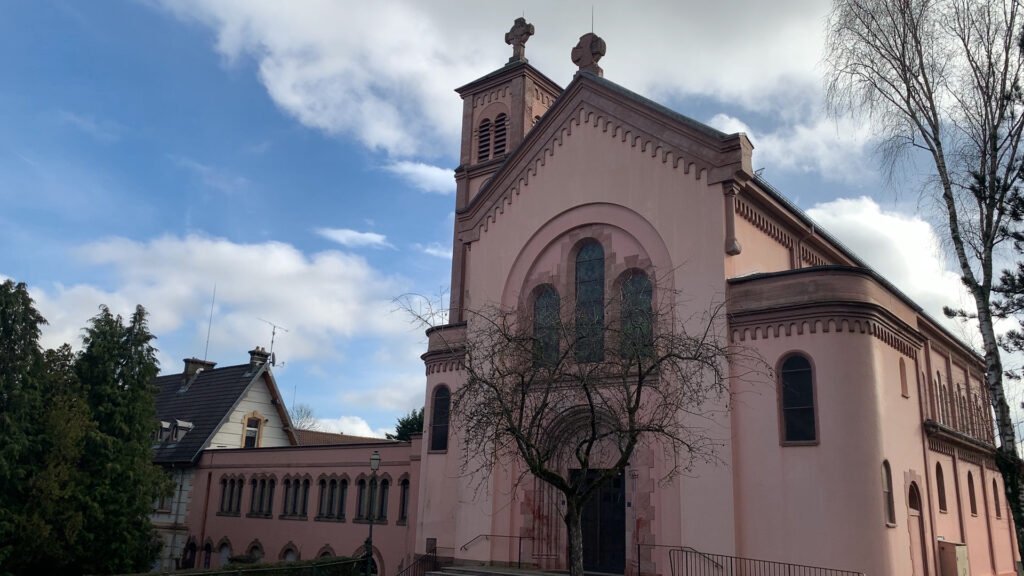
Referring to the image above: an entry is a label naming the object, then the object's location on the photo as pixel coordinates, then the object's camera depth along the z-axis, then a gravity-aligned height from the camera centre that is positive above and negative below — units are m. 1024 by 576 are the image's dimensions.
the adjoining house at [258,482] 30.97 +1.48
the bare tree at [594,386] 15.80 +3.16
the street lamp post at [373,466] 24.09 +1.65
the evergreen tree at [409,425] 49.17 +5.72
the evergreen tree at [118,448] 26.05 +2.03
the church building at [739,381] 18.94 +4.11
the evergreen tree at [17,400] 23.84 +3.11
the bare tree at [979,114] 17.77 +9.75
